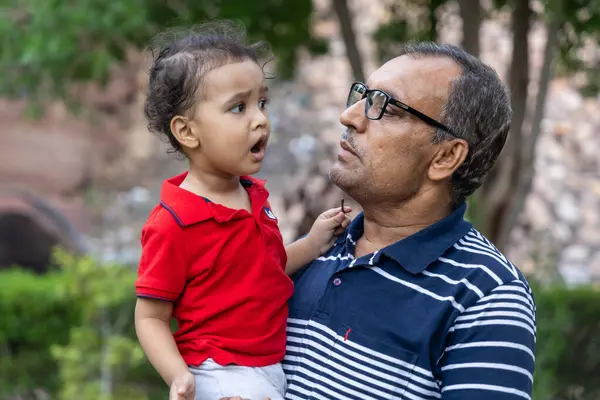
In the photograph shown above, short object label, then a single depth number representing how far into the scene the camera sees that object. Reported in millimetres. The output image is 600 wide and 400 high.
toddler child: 2246
